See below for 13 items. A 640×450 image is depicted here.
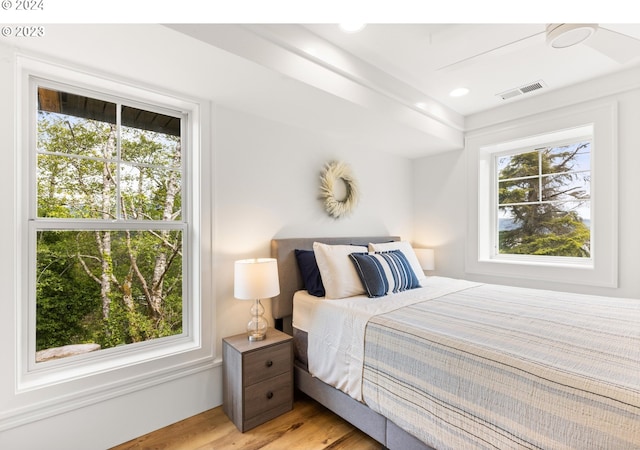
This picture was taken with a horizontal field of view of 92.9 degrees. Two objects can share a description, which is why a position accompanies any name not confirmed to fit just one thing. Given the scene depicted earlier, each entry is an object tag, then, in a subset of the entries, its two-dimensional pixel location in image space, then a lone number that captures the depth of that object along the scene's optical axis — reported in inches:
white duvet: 71.6
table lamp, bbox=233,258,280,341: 78.2
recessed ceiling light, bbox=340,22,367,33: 71.8
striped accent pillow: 90.9
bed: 42.7
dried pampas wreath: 113.4
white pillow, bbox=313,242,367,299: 89.3
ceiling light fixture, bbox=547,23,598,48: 54.8
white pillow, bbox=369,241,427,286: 111.7
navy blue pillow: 93.1
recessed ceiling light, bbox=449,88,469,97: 106.2
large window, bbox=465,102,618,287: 100.3
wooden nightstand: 75.2
